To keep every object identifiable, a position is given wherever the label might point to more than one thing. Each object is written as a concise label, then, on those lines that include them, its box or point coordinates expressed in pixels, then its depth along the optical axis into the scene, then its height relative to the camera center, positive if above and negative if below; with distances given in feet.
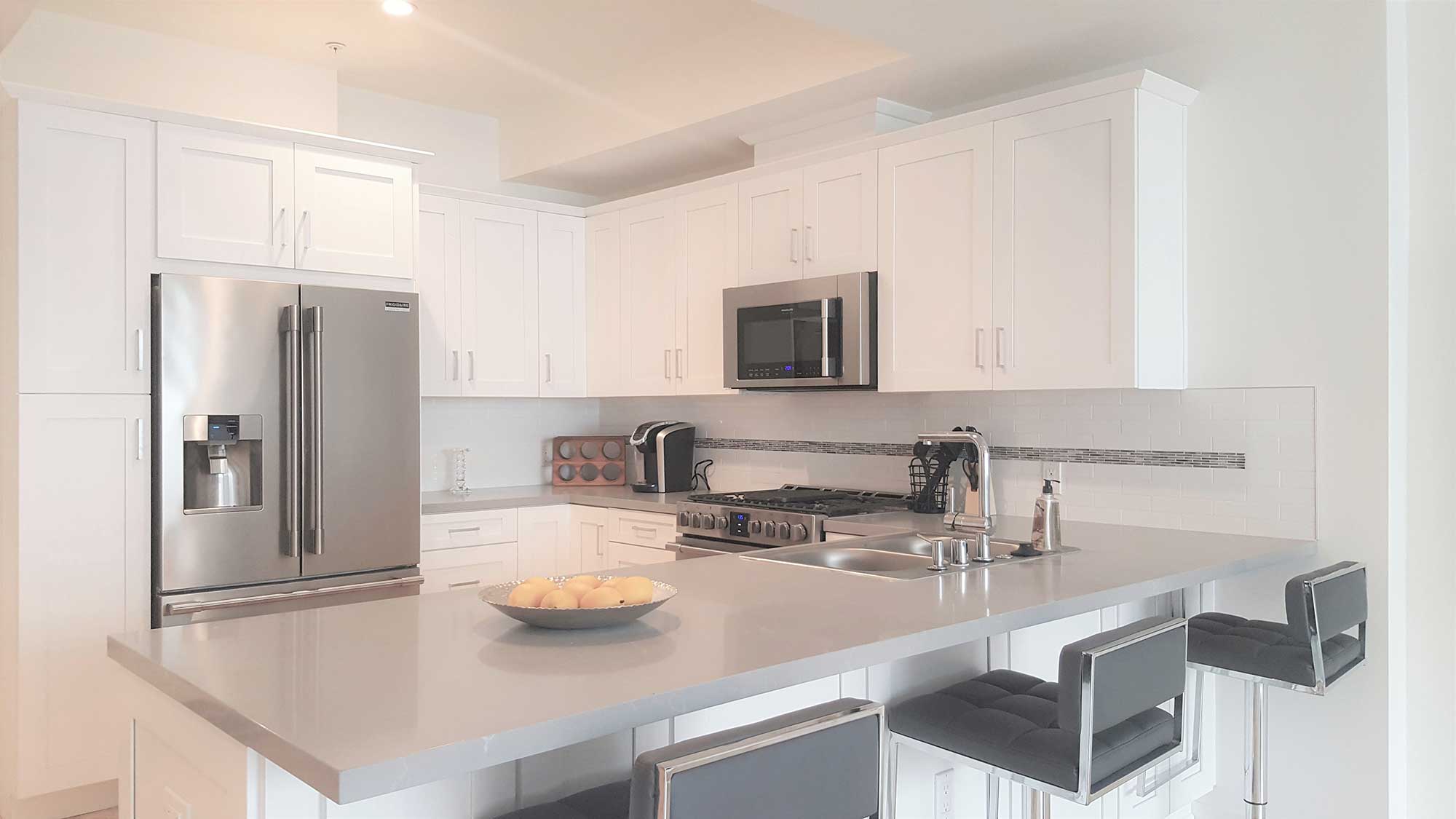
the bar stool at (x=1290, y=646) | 7.34 -1.92
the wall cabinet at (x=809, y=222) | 12.05 +2.35
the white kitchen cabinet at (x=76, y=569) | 10.59 -1.74
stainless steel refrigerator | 11.20 -0.45
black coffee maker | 15.52 -0.78
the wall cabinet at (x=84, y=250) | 10.52 +1.74
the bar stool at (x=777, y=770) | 3.74 -1.45
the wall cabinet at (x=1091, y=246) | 9.79 +1.62
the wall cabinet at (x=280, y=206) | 11.42 +2.50
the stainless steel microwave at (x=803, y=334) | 12.03 +0.91
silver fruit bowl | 5.48 -1.16
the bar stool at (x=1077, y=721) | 5.48 -1.96
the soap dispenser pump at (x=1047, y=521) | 8.71 -1.04
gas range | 11.78 -1.37
